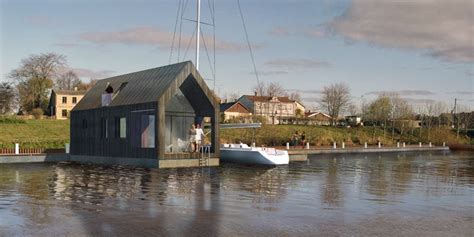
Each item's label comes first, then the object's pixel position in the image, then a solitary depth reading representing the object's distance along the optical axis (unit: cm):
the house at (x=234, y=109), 10019
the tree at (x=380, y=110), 8858
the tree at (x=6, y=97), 7228
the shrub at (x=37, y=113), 6826
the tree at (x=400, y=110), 8694
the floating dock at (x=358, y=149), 4609
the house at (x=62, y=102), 8788
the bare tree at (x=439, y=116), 9898
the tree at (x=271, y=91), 10588
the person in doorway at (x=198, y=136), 2636
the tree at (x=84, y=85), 10544
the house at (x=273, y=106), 9729
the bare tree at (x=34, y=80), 8697
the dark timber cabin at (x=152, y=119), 2456
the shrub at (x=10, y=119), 5488
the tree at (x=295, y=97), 12434
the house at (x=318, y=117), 9379
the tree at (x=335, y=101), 10200
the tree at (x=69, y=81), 10578
